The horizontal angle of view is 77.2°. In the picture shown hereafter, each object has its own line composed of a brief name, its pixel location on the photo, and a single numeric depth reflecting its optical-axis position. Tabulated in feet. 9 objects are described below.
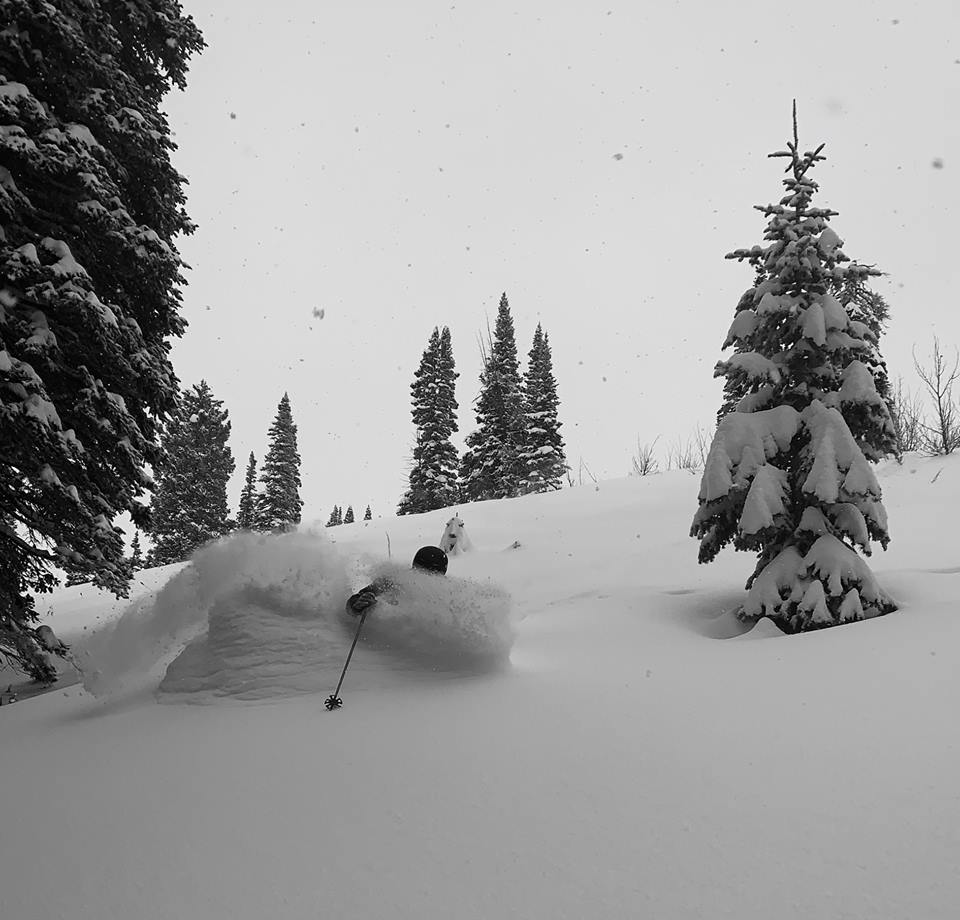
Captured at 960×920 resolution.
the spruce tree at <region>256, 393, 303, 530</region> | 122.31
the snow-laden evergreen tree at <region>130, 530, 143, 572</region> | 149.97
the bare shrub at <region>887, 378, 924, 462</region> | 70.49
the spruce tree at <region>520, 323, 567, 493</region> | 114.01
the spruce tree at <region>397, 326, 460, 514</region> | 117.08
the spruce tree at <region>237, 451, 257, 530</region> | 137.94
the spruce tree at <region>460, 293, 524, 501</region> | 117.50
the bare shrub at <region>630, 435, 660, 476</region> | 100.22
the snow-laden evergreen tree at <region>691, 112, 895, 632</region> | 22.79
